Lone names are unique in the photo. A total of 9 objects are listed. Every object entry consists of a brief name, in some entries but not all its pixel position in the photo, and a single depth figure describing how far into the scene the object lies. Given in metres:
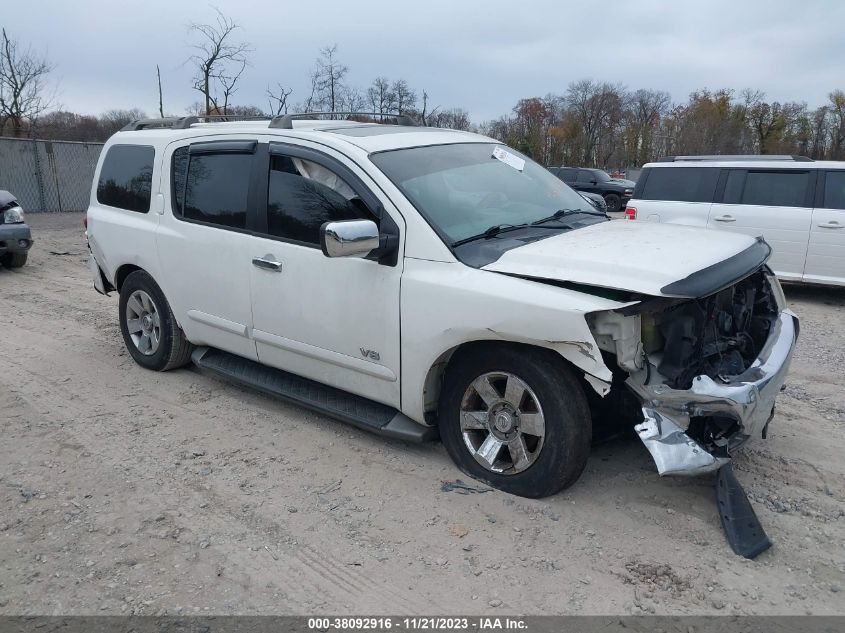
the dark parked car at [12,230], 9.83
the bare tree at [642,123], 52.28
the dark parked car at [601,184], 25.39
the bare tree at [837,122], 47.38
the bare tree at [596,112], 53.50
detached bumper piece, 3.12
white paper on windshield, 4.70
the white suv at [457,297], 3.22
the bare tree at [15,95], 25.88
